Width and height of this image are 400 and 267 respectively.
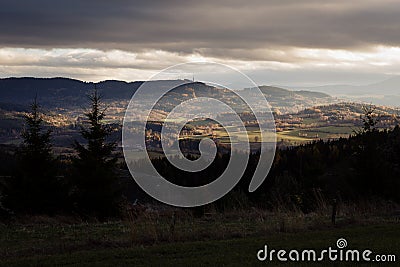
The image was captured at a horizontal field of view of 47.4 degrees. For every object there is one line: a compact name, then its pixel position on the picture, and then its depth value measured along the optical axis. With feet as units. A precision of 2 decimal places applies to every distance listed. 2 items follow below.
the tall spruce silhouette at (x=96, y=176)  79.61
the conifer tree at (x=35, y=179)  79.05
